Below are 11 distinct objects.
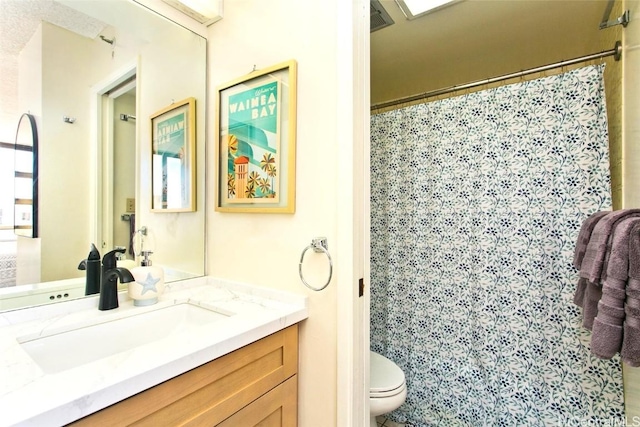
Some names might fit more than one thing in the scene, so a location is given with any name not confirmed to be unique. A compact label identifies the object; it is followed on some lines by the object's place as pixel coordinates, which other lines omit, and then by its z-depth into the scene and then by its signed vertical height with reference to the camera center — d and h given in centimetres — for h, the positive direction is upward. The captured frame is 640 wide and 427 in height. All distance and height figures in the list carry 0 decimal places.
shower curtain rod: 129 +72
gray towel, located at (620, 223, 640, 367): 87 -30
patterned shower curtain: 125 -20
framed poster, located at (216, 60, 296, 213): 108 +30
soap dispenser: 103 -26
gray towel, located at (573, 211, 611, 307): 110 -13
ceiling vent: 152 +113
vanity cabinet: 59 -46
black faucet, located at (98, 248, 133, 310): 96 -23
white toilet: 125 -80
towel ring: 95 -12
